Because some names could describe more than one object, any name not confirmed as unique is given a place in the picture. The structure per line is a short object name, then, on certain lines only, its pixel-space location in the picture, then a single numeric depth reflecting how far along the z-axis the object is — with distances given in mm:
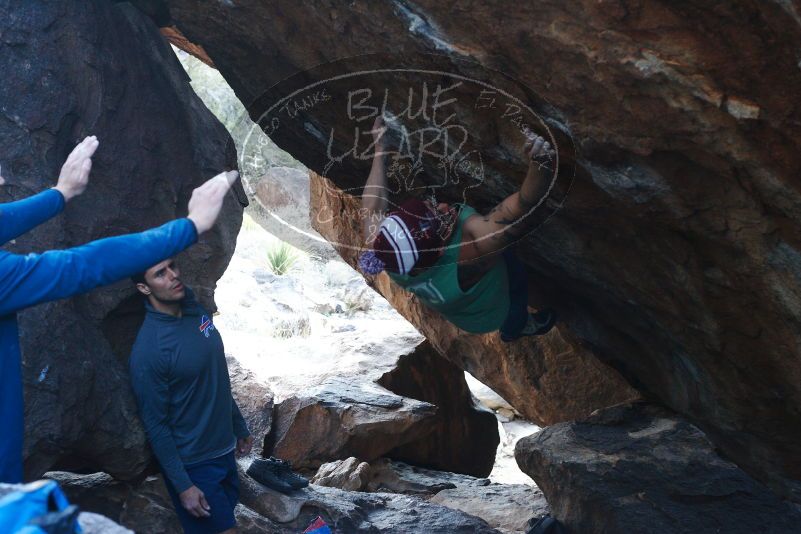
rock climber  3549
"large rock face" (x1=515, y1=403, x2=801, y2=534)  4672
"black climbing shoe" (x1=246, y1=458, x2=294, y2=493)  4883
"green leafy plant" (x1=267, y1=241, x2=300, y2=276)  18469
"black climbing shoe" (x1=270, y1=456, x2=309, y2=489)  5004
